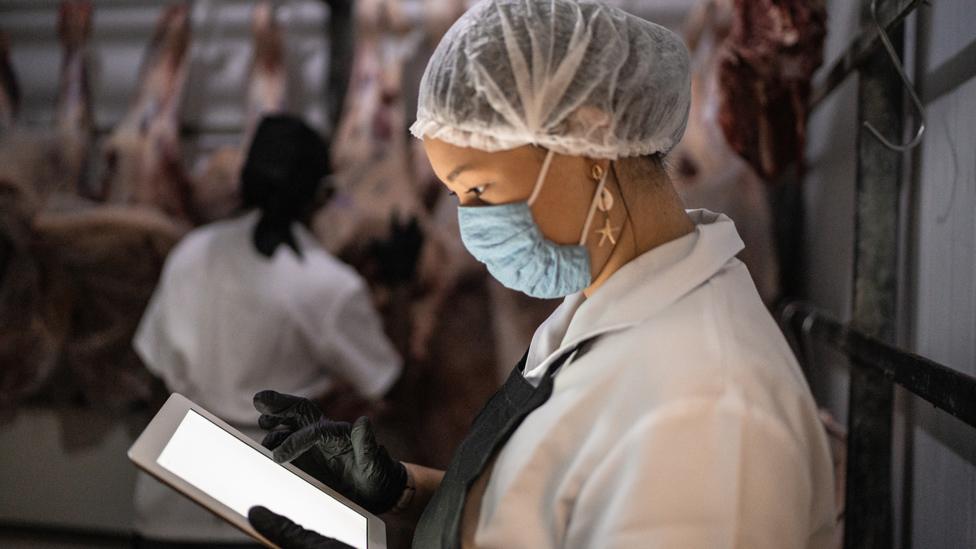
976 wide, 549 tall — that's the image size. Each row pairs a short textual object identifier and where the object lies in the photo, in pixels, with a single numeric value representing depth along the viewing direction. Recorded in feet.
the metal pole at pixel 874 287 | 4.83
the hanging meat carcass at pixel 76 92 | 10.63
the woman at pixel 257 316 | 8.70
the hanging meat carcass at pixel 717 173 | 8.34
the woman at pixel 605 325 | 2.97
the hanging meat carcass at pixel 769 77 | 6.21
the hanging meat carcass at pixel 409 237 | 9.43
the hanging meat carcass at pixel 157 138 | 10.23
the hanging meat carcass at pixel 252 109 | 10.21
